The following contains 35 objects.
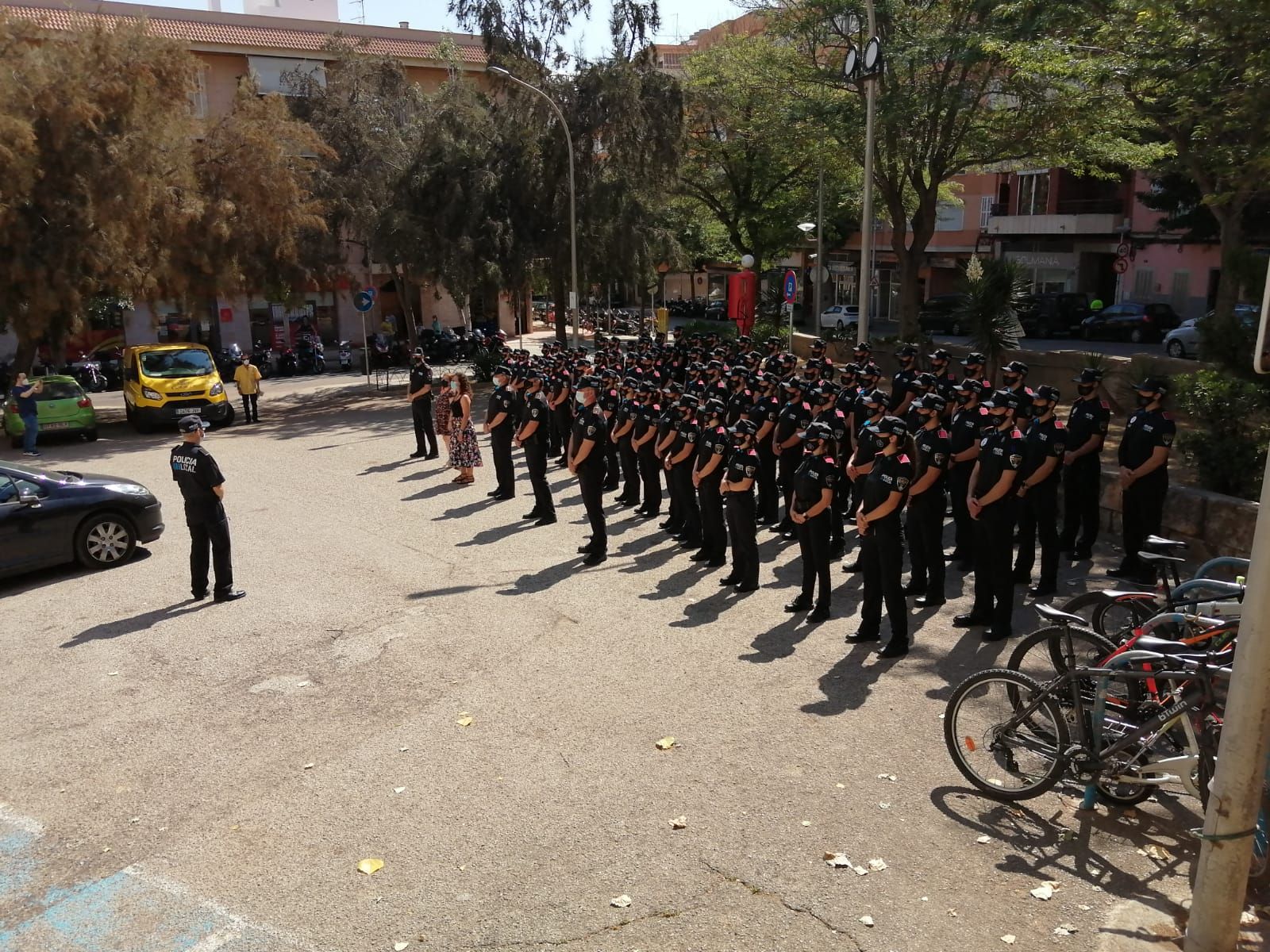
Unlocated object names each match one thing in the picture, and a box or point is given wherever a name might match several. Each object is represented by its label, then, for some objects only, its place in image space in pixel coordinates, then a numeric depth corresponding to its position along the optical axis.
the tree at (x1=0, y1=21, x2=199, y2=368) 19.62
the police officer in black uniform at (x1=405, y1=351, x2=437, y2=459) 16.58
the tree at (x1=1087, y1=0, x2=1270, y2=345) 12.15
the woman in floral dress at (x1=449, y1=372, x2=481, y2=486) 14.48
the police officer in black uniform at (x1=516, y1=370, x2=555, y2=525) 12.46
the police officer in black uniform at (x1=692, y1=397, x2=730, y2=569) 10.02
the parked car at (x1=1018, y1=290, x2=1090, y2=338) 37.00
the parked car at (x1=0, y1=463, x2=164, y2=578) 10.15
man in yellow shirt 22.59
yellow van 21.55
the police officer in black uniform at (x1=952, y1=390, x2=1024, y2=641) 8.15
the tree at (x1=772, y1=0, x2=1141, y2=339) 19.33
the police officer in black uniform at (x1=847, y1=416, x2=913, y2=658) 7.91
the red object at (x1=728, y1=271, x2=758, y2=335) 29.06
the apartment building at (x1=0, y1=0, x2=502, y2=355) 37.44
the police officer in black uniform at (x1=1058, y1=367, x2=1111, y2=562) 10.05
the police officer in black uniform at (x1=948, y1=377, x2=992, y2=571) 9.97
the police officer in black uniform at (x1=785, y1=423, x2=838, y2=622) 8.45
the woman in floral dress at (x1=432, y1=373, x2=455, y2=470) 15.02
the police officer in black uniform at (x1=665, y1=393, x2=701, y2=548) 10.77
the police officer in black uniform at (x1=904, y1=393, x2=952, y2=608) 8.77
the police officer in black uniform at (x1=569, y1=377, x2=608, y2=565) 10.76
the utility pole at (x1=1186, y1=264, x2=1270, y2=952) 4.09
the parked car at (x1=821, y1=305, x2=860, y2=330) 43.95
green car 20.50
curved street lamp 25.31
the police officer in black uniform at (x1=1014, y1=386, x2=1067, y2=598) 9.18
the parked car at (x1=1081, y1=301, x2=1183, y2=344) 34.34
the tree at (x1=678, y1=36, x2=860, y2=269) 26.91
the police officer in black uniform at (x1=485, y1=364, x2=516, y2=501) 13.33
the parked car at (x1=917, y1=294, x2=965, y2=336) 39.44
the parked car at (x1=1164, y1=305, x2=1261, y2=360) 29.36
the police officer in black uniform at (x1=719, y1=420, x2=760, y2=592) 9.26
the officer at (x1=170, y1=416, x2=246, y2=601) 9.43
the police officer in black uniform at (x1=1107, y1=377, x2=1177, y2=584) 9.34
